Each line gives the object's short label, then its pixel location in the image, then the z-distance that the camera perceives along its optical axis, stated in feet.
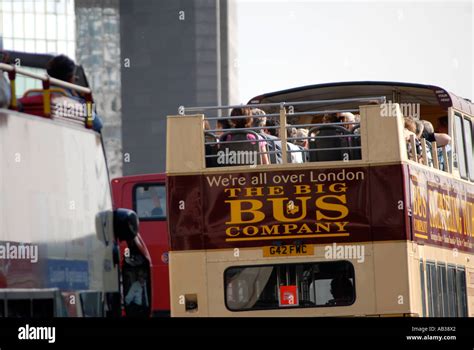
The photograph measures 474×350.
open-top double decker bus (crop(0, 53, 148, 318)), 24.88
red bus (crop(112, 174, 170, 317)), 69.82
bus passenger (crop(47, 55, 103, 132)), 27.86
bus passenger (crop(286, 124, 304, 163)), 46.50
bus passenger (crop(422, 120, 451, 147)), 50.29
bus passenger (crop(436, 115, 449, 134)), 55.11
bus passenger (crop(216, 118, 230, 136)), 47.32
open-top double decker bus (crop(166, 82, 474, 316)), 44.04
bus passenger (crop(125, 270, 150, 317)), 31.96
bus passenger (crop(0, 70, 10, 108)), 25.08
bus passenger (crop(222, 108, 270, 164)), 46.24
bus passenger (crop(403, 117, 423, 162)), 46.31
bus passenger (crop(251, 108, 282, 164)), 46.47
